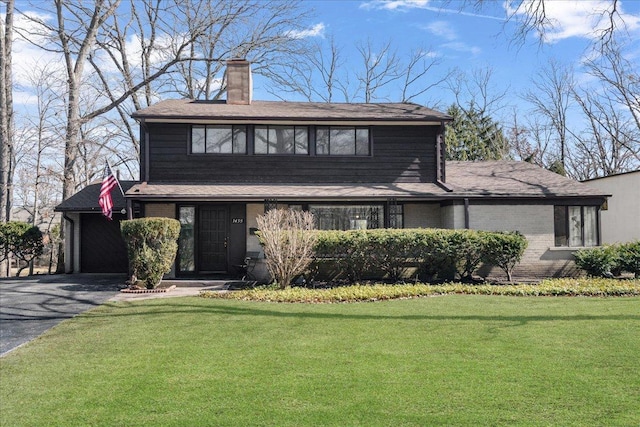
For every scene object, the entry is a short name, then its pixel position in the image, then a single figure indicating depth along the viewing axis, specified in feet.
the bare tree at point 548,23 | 34.47
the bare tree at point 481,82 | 123.85
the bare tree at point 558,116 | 121.90
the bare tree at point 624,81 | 98.24
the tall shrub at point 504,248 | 43.91
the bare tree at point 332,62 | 116.06
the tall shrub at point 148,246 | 40.93
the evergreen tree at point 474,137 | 114.21
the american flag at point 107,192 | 46.52
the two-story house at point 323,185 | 49.55
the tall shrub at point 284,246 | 39.52
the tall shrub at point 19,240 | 55.88
